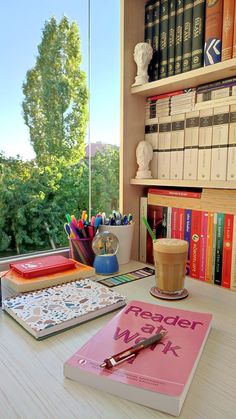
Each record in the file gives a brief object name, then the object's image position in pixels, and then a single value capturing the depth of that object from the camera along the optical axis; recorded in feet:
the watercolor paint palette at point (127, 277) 3.06
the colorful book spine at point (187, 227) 3.37
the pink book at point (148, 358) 1.47
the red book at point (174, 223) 3.50
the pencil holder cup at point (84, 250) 3.45
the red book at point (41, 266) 2.89
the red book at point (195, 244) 3.28
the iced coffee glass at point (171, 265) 2.71
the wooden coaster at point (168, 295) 2.68
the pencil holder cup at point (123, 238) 3.59
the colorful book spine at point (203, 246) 3.22
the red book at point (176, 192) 3.32
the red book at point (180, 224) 3.44
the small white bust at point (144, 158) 3.76
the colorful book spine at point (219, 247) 3.09
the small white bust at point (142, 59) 3.60
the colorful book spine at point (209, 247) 3.17
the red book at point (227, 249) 3.02
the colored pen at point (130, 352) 1.63
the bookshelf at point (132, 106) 3.55
